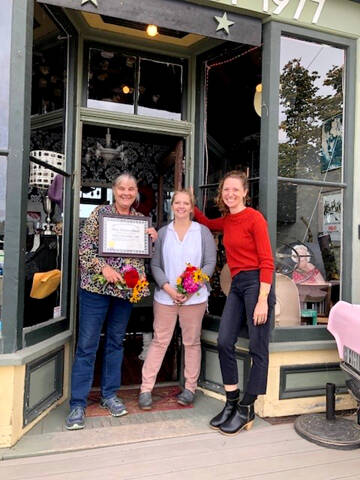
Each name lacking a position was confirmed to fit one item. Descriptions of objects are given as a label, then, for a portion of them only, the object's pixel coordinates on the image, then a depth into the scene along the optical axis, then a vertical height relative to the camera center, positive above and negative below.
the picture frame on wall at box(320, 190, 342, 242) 3.37 +0.28
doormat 3.07 -1.25
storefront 2.56 +0.85
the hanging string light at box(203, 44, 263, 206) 3.70 +1.24
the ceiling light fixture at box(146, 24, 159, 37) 3.44 +1.79
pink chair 2.64 -0.52
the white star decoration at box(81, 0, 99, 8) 2.60 +1.52
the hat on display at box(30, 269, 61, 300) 2.91 -0.31
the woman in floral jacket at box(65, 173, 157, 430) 2.80 -0.39
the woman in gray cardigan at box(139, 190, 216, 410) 3.11 -0.35
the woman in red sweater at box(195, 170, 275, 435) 2.73 -0.38
